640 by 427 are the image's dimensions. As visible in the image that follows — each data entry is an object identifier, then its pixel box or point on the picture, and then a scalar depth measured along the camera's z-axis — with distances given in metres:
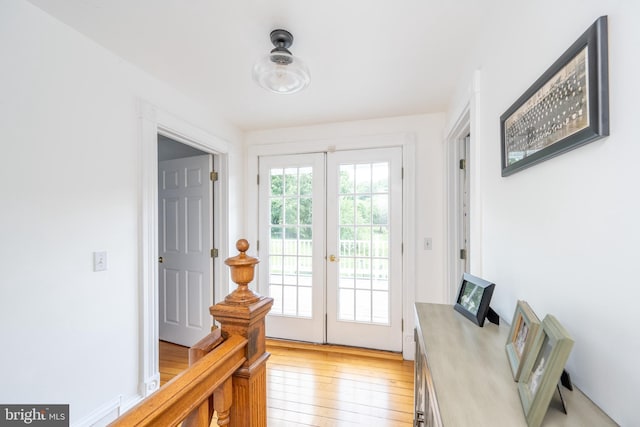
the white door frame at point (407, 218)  2.59
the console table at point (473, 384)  0.55
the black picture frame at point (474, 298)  0.99
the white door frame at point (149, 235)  1.82
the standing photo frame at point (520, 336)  0.65
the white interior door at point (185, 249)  2.77
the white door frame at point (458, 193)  1.43
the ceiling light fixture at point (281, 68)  1.42
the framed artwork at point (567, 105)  0.60
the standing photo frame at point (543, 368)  0.50
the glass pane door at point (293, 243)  2.87
